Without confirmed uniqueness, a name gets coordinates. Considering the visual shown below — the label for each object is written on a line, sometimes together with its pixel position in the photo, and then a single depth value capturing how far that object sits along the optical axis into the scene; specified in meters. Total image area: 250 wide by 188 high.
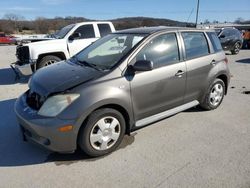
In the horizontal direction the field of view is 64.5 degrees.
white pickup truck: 6.11
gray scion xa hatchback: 2.57
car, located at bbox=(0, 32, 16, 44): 25.15
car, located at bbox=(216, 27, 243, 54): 11.68
